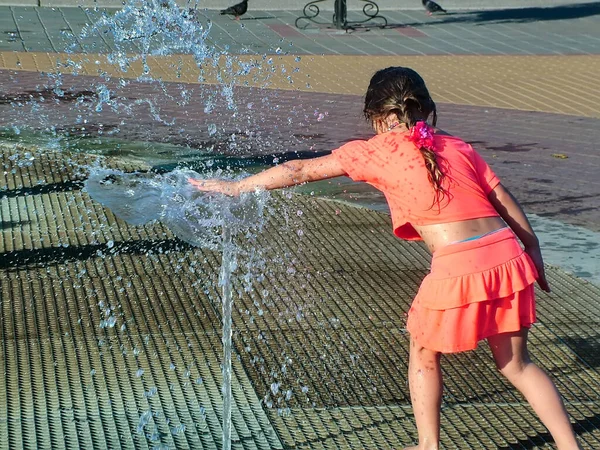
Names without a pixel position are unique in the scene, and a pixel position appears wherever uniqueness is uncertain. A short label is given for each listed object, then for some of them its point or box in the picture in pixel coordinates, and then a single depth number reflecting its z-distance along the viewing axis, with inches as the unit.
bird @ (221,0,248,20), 708.0
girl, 127.2
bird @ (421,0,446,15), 776.3
